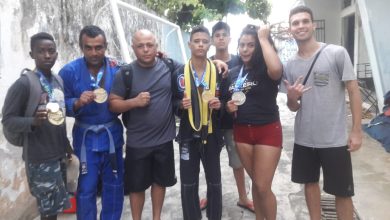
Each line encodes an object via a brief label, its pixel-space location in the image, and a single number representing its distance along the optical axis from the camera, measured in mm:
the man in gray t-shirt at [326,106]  2809
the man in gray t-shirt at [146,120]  2986
